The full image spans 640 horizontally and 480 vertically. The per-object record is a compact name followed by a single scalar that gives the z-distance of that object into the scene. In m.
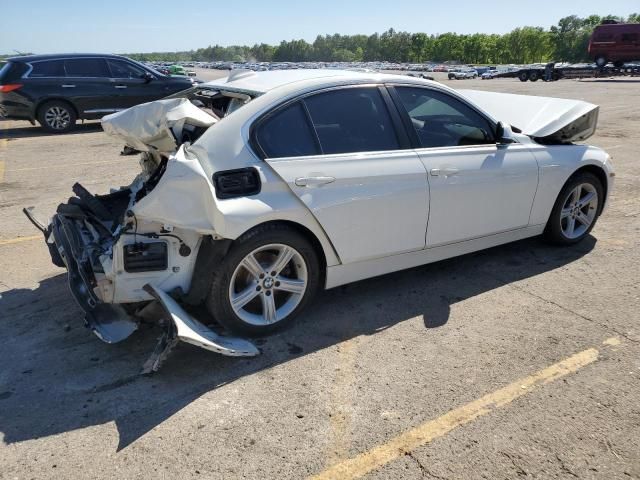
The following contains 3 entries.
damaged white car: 3.29
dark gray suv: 12.23
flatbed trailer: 36.91
